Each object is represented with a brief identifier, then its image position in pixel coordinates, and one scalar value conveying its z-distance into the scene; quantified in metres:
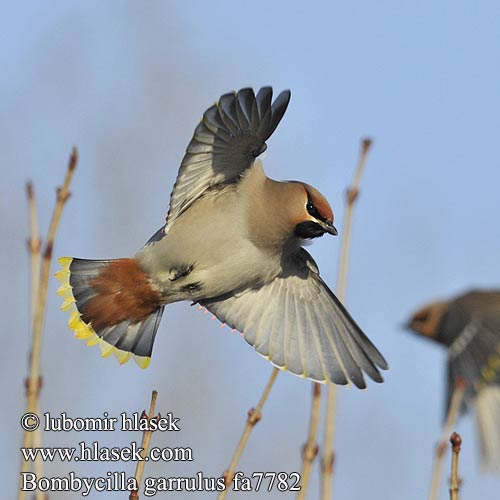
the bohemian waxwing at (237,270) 7.82
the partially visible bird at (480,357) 11.17
